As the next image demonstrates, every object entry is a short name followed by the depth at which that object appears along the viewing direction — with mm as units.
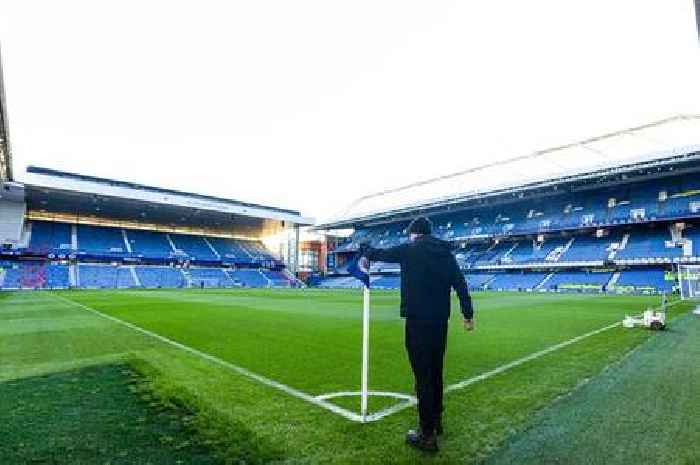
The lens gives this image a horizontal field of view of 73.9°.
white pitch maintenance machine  12672
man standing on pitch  4363
